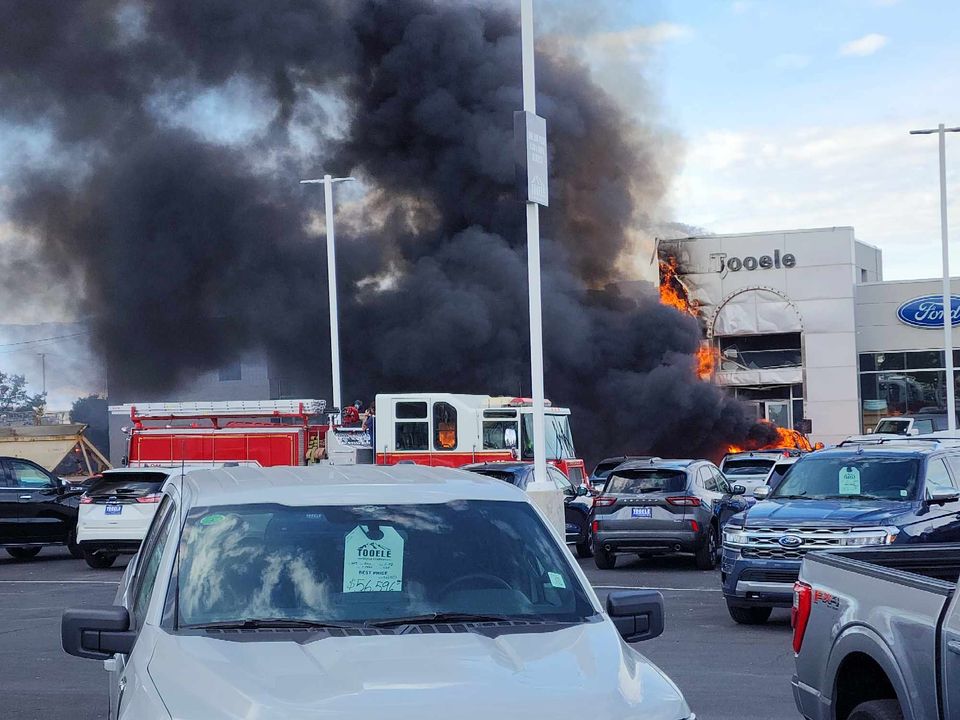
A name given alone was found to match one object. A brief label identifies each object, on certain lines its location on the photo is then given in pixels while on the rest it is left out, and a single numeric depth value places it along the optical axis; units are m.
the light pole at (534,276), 16.80
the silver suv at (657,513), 17.89
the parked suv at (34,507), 20.52
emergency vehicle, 23.53
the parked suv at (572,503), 19.48
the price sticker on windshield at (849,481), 12.72
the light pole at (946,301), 30.75
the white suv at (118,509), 18.80
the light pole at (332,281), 28.30
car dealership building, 47.84
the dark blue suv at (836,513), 11.74
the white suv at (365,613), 3.83
